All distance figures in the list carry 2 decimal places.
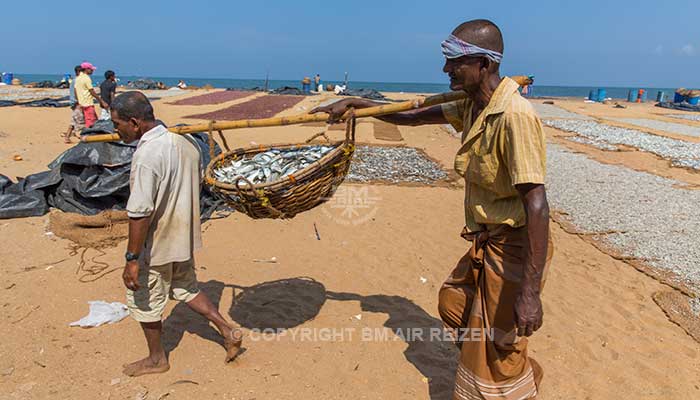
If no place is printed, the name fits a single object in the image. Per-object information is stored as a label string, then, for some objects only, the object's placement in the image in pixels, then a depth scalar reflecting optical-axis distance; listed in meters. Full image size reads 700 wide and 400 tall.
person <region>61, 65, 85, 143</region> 11.40
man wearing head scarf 2.10
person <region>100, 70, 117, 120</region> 10.72
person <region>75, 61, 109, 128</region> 10.94
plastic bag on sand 3.86
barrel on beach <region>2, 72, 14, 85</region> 36.72
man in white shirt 2.77
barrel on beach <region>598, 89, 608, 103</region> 43.15
